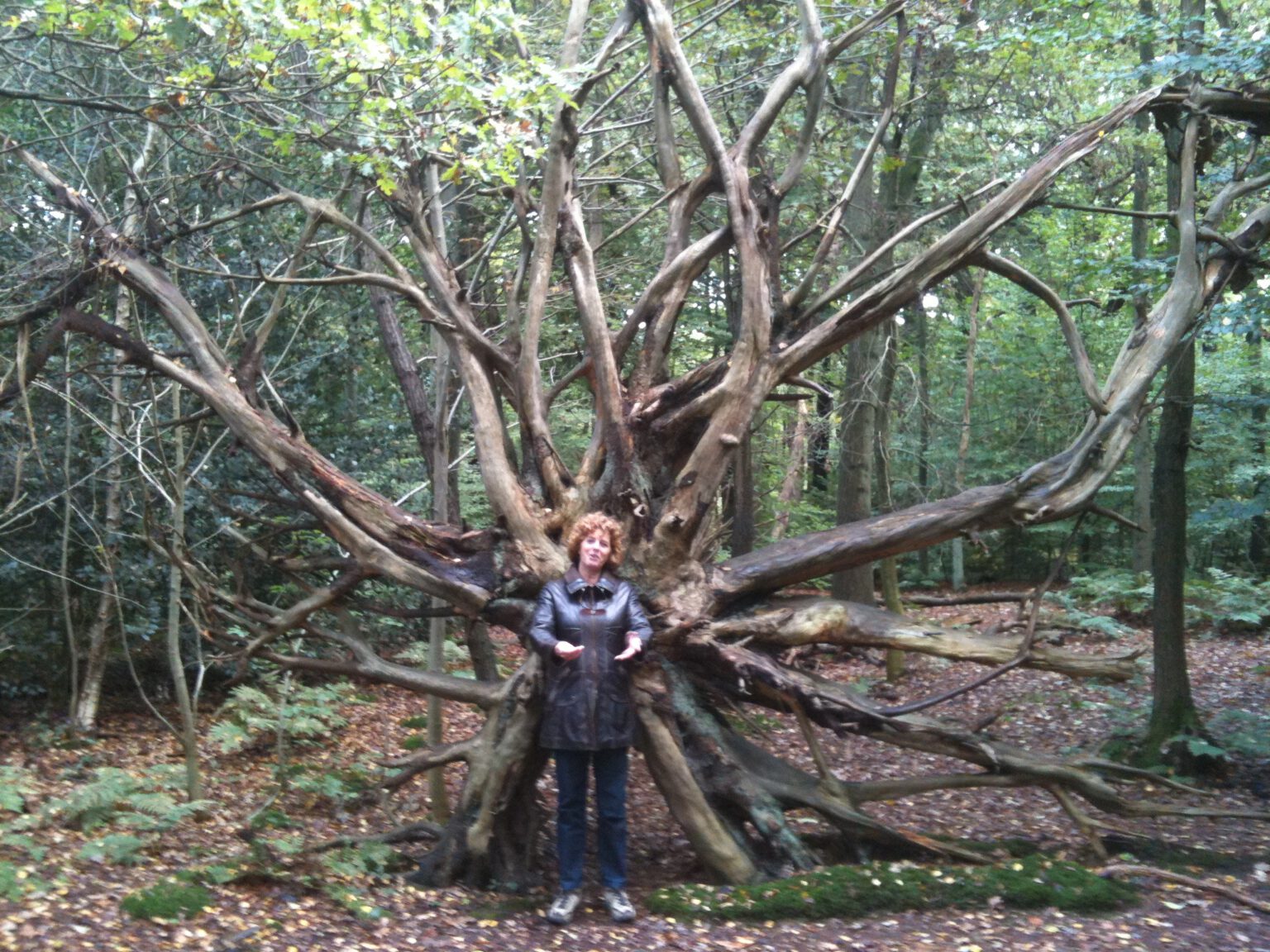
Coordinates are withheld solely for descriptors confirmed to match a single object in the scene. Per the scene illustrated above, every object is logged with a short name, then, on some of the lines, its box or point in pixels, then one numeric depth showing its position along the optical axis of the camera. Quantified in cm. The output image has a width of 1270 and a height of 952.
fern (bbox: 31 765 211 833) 698
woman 564
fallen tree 630
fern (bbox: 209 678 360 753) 919
